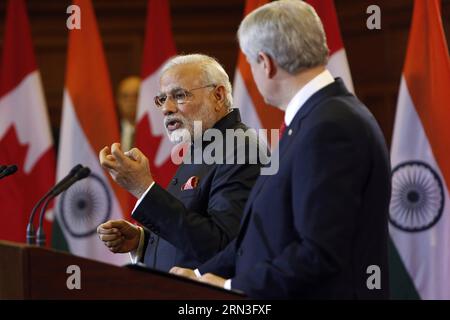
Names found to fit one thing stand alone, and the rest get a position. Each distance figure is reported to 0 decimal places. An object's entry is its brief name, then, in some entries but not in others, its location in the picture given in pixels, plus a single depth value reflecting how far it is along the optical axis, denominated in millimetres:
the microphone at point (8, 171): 5661
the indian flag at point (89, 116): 12133
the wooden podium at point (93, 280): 4375
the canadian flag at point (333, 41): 11297
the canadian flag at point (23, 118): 12508
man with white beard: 5812
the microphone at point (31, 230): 5078
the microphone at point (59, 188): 4992
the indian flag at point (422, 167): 10648
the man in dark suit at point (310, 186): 4355
